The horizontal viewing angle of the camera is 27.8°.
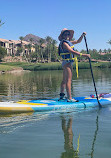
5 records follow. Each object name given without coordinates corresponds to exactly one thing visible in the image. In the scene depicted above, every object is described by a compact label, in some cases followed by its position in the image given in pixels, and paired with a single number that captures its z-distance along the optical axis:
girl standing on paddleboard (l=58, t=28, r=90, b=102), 7.49
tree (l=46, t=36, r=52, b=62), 115.06
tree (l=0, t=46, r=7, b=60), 88.71
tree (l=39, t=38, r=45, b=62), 125.84
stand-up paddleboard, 6.72
